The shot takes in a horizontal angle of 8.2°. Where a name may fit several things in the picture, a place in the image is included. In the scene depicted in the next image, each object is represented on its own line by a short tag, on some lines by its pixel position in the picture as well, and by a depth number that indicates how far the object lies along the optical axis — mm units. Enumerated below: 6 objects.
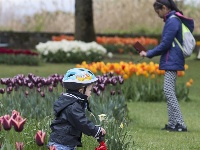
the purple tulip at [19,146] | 9326
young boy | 10956
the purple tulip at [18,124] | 9420
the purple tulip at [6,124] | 9448
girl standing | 17417
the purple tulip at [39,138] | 9251
